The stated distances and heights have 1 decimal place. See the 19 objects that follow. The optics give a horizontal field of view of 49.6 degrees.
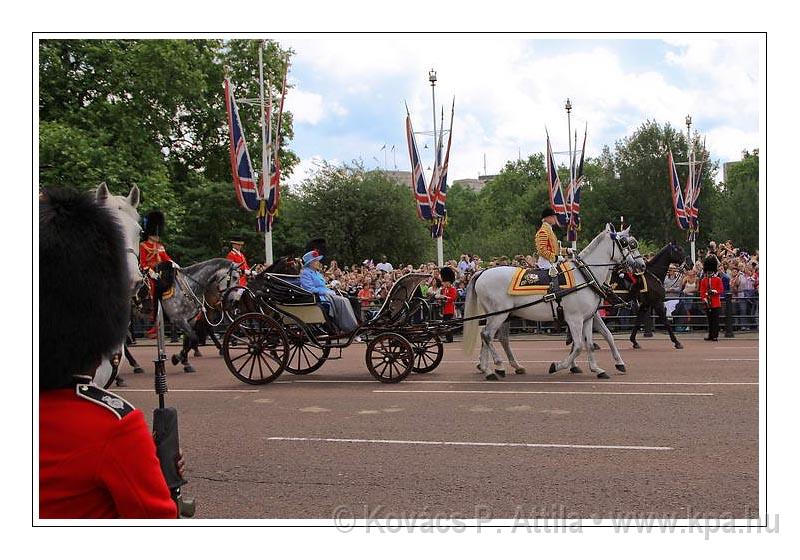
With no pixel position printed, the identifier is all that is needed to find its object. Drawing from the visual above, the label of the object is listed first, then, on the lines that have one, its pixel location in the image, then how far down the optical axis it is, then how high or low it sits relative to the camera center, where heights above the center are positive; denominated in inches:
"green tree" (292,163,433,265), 1588.3 +116.5
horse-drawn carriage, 471.5 -26.9
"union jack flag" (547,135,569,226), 1110.4 +113.0
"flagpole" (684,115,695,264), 1220.0 +155.0
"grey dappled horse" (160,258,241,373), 565.0 -8.0
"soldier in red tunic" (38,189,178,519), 93.2 -12.3
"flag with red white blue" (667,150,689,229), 1180.5 +107.7
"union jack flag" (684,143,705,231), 1230.9 +108.1
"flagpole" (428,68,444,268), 1028.3 +43.6
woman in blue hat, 476.7 -8.0
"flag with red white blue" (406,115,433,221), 981.8 +115.9
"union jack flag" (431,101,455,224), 1013.2 +103.1
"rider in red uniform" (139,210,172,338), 513.3 +19.6
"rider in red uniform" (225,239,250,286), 602.2 +16.7
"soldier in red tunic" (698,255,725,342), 729.6 -11.8
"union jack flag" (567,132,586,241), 1154.7 +89.1
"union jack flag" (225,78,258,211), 844.0 +114.0
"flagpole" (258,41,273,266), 885.2 +109.7
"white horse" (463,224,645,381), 484.4 -10.1
